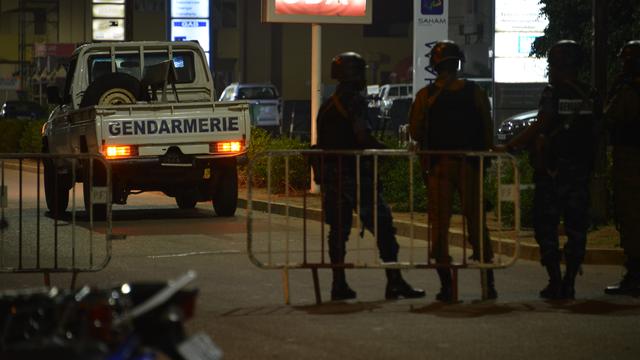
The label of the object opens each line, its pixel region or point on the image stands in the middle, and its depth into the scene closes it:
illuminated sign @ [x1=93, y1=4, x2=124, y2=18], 47.41
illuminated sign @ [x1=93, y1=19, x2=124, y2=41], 47.38
